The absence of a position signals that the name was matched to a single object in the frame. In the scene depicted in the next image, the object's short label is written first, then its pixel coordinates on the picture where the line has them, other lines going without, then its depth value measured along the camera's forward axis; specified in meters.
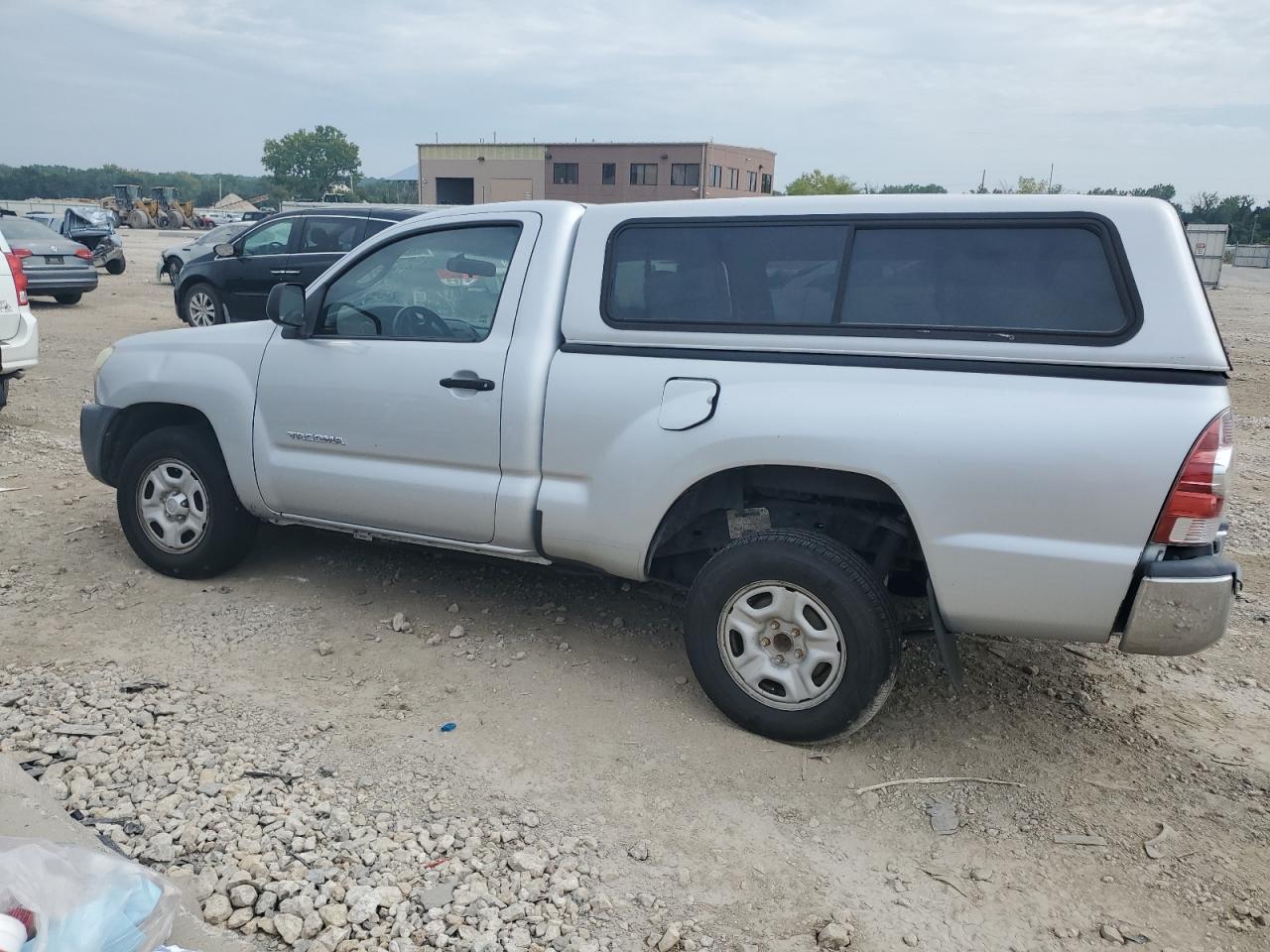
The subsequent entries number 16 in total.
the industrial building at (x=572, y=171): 60.88
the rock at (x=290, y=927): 2.68
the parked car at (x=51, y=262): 16.33
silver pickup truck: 3.11
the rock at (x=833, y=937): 2.72
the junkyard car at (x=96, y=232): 23.45
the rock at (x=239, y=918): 2.72
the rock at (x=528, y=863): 2.97
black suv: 12.31
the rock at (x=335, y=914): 2.72
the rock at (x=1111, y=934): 2.75
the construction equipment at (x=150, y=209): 56.72
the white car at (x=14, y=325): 8.18
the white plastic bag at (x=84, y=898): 2.29
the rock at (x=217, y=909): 2.74
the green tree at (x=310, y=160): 129.38
